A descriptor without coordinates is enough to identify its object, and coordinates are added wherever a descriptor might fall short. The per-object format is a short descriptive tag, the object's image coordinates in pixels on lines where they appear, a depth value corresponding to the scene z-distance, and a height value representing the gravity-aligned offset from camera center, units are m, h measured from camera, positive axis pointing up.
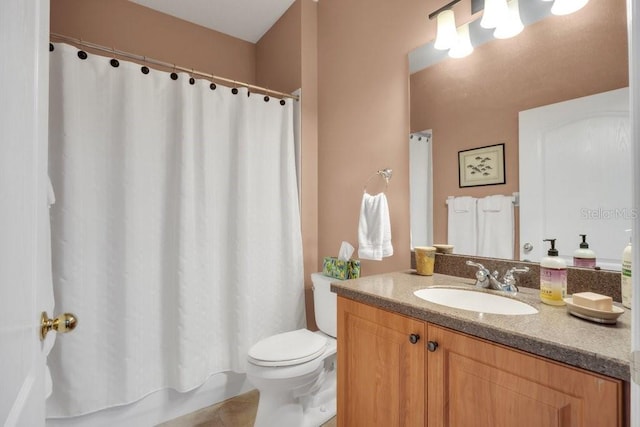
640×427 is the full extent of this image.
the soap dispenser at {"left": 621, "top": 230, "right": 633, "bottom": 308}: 0.85 -0.18
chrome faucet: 1.12 -0.25
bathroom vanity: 0.64 -0.39
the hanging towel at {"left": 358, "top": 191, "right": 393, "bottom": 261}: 1.63 -0.08
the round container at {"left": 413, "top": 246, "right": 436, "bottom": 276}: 1.41 -0.21
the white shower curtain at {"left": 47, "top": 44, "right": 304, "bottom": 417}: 1.53 -0.07
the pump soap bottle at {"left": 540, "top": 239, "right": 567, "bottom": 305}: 0.94 -0.21
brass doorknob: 0.66 -0.23
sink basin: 1.04 -0.32
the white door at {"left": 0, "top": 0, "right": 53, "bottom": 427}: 0.44 +0.02
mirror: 1.00 +0.51
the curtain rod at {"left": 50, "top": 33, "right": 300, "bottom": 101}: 1.49 +0.86
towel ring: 1.70 +0.23
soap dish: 0.76 -0.26
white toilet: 1.46 -0.77
